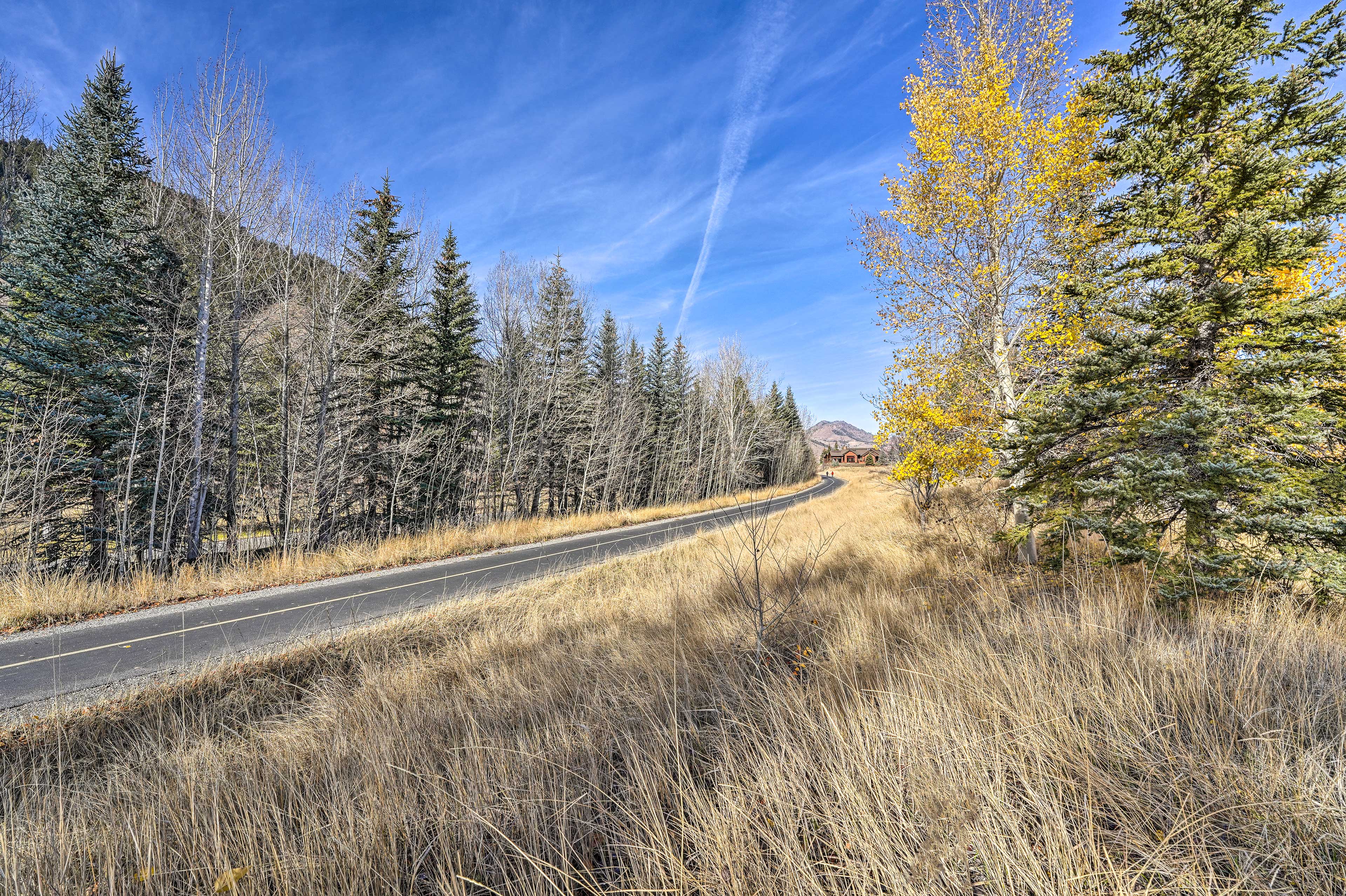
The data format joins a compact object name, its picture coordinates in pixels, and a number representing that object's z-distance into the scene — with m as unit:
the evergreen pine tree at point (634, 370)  29.03
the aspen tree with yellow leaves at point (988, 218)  6.92
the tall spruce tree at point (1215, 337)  3.77
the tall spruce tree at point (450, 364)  17.28
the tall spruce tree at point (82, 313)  10.05
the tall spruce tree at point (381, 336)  15.27
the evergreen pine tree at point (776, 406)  47.06
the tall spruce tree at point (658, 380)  32.93
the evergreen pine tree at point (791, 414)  55.78
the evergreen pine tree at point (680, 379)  35.25
